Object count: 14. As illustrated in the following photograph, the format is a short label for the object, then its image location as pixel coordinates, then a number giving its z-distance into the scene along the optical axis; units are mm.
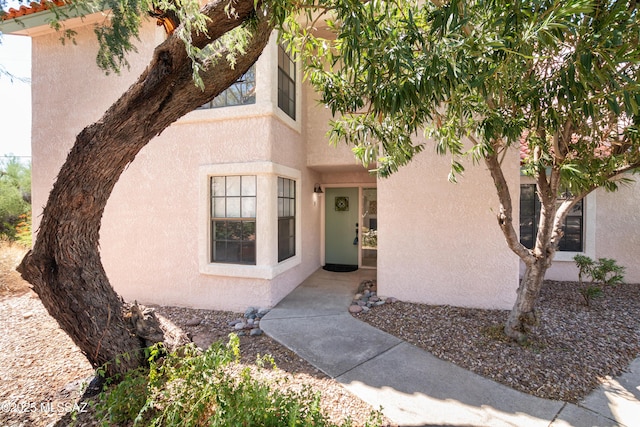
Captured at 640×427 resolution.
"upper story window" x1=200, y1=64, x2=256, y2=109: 6047
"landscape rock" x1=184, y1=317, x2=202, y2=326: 5300
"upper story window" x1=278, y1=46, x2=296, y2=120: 6457
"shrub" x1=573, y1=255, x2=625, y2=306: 5766
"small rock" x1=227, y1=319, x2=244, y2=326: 5243
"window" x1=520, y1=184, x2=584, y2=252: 7469
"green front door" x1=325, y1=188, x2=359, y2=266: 9125
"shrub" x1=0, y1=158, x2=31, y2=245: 11547
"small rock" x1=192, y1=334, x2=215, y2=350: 4508
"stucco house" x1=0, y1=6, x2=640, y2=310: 5793
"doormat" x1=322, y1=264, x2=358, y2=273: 8633
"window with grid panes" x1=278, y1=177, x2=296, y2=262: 6391
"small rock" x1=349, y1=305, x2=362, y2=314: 5611
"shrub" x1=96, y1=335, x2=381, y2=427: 2139
